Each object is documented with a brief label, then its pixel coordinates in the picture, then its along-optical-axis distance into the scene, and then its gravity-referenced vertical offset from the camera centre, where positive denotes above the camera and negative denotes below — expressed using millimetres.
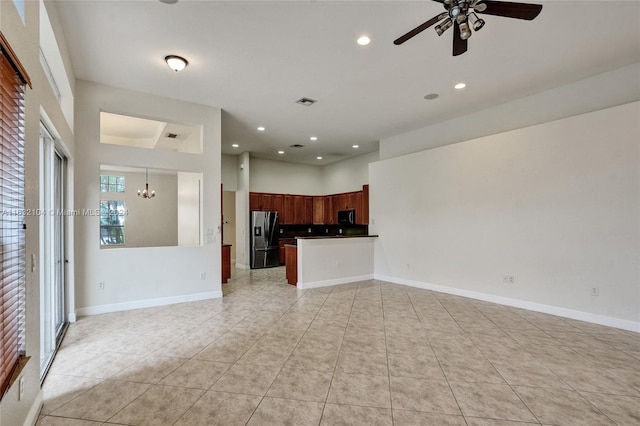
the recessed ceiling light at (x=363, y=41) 3355 +1892
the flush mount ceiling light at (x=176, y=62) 3666 +1794
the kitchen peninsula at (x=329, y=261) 6184 -1083
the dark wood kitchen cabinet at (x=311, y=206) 8922 +134
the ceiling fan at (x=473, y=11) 2247 +1509
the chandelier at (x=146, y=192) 7414 +427
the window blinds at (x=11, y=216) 1557 -41
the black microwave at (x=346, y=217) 9094 -204
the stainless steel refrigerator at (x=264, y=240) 8781 -885
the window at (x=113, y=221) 6812 -283
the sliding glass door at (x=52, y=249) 3057 -451
